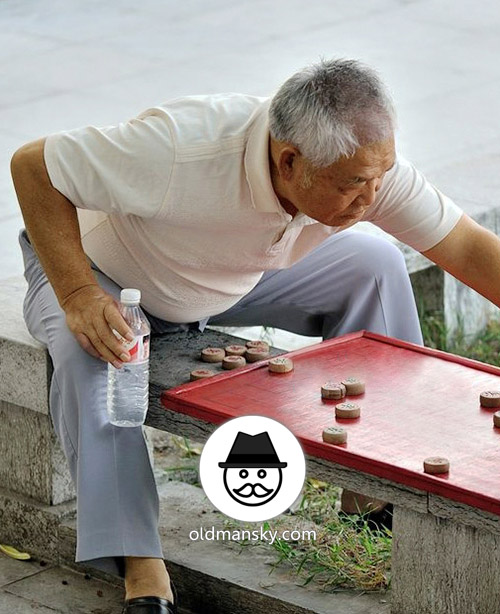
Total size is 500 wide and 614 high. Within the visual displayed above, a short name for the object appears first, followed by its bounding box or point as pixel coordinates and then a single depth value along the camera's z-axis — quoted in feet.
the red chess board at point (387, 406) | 16.47
